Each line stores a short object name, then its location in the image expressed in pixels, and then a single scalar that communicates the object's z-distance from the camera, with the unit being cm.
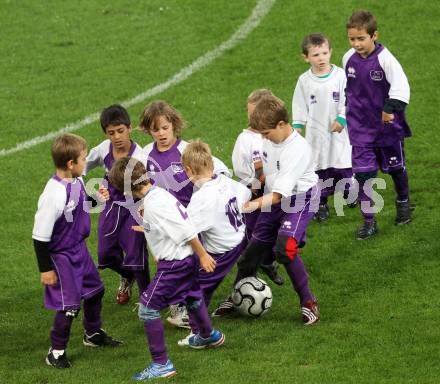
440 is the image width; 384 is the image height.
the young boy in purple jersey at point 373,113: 2136
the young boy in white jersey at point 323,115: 2286
